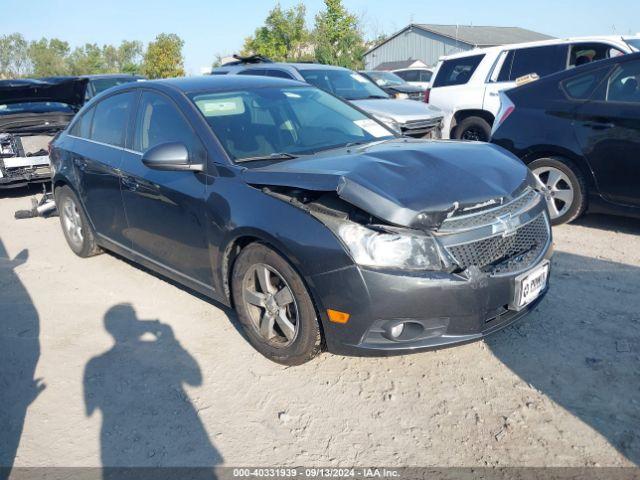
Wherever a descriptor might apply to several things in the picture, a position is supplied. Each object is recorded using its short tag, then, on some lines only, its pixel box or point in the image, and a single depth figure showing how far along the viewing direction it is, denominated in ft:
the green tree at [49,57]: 205.16
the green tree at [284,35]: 129.29
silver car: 26.68
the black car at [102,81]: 38.33
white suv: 26.58
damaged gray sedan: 9.05
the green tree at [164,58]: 136.67
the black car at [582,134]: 16.15
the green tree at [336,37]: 116.98
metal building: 138.10
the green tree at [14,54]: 212.23
